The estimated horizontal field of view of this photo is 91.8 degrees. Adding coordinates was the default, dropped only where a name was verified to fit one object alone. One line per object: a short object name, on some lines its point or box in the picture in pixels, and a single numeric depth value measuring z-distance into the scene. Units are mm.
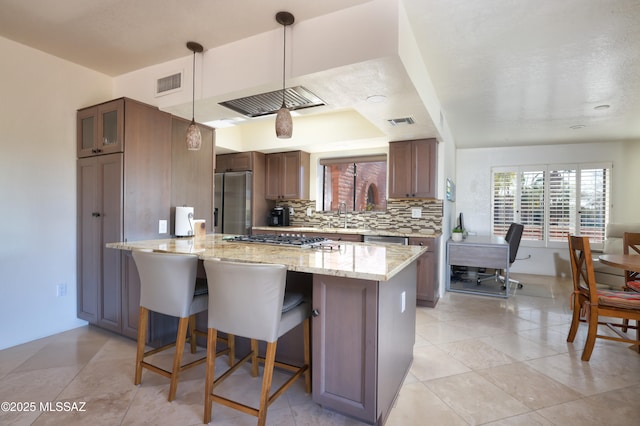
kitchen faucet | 4916
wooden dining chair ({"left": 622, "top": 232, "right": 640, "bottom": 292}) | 3146
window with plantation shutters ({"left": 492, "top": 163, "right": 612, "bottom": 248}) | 5305
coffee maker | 5203
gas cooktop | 2252
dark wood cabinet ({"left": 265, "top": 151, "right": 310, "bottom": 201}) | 4949
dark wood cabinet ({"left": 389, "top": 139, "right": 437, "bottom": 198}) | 3943
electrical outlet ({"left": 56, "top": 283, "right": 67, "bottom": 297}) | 2854
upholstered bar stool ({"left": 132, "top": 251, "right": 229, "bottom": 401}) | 1793
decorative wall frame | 4418
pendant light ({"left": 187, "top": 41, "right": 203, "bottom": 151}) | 2447
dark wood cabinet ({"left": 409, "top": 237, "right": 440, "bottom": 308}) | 3709
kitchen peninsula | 1550
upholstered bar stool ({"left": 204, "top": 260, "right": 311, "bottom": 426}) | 1501
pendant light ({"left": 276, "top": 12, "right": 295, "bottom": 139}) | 1994
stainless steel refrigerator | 4918
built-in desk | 4129
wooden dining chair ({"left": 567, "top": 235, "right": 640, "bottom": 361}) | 2309
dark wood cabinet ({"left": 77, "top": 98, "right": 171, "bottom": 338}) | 2631
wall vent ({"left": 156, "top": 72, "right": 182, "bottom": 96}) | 2709
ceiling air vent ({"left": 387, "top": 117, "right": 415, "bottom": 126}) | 3139
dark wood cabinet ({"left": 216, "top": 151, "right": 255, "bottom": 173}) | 4961
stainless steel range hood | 2422
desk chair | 4453
